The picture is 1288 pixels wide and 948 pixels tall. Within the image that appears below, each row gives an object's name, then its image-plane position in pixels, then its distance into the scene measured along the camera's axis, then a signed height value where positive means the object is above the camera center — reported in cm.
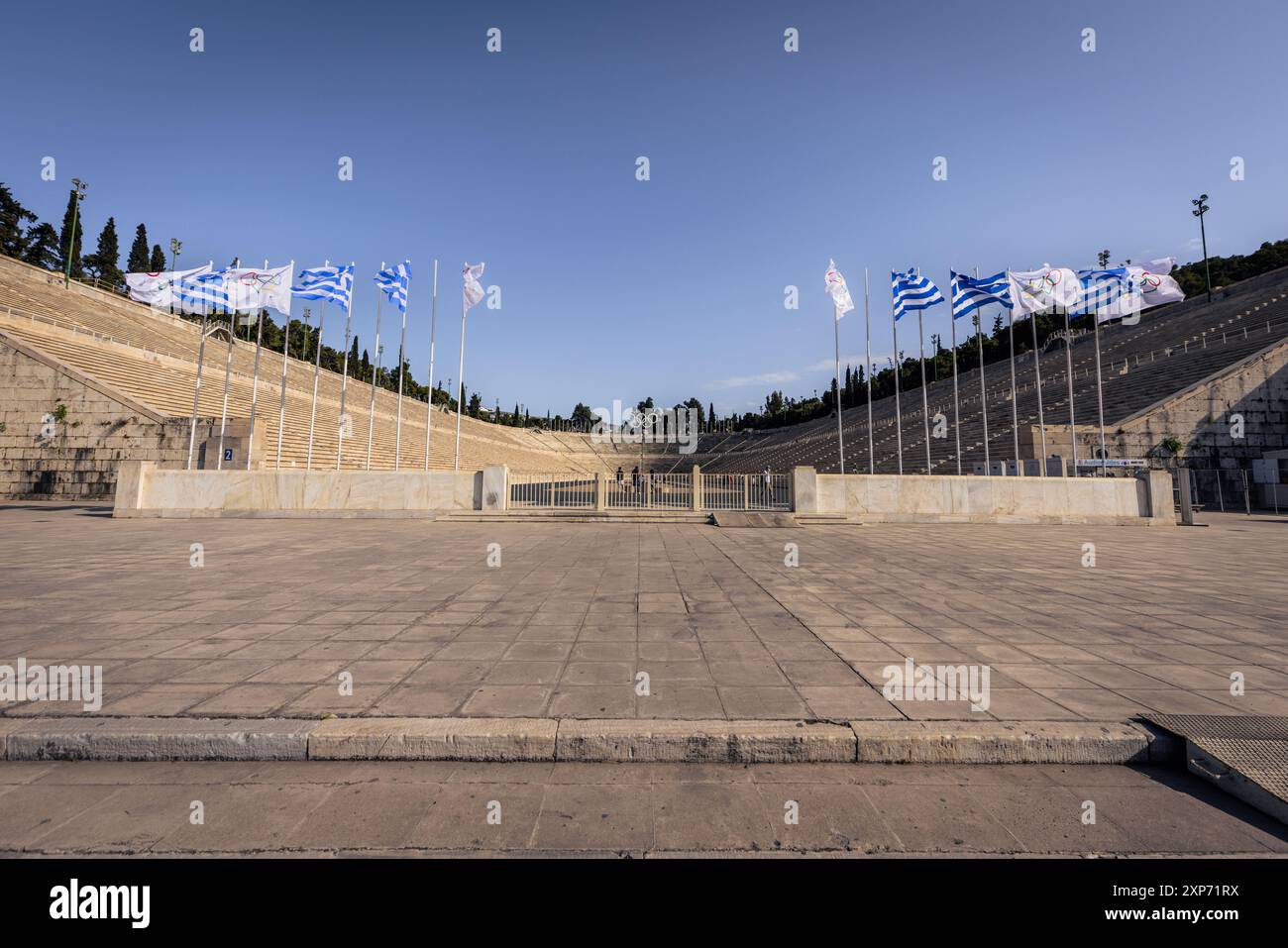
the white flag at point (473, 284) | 2106 +913
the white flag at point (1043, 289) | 2088 +865
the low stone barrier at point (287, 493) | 1659 +40
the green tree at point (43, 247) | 5444 +2851
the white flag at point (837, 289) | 2145 +889
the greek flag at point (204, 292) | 1936 +823
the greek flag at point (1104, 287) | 2094 +873
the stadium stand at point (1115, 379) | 2908 +835
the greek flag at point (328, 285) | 2012 +881
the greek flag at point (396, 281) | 2103 +930
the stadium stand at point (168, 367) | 2756 +916
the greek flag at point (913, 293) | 2020 +826
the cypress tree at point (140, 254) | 6825 +3434
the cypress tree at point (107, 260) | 6281 +3130
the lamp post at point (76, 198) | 5122 +3358
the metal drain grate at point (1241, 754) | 273 -155
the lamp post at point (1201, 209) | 5900 +3338
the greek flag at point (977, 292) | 2089 +851
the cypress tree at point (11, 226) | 5050 +2872
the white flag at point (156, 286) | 1862 +826
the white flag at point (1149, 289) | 1975 +819
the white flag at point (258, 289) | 1948 +837
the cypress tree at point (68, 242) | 5608 +3005
